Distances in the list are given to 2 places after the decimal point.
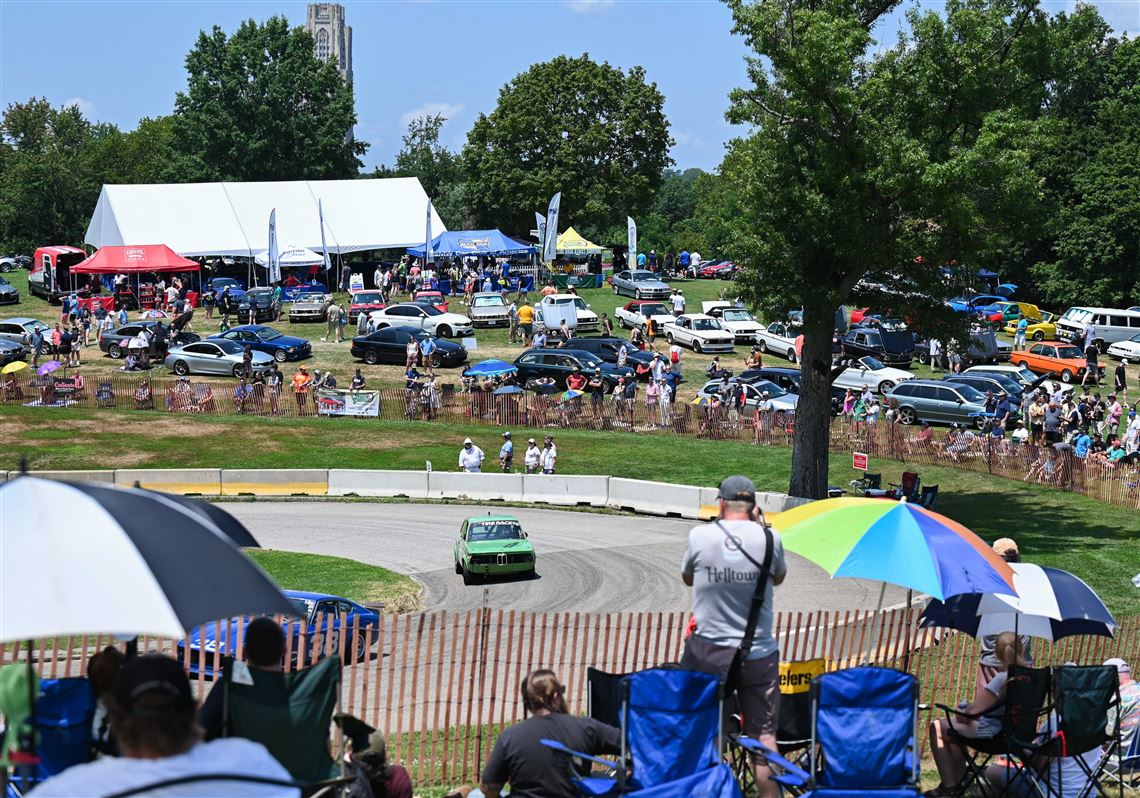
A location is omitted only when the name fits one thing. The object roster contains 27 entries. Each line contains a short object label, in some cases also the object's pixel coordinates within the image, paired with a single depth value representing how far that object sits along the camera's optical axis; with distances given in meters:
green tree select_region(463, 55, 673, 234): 85.69
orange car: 49.25
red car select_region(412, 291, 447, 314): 59.62
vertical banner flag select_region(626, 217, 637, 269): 73.00
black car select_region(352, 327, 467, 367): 49.47
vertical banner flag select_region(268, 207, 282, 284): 62.41
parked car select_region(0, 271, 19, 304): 64.38
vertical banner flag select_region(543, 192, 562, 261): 65.82
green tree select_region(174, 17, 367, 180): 95.00
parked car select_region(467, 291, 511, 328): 57.47
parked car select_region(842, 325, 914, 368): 49.22
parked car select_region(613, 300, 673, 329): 57.62
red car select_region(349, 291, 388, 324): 58.47
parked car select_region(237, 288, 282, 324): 58.50
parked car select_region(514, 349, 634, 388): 44.75
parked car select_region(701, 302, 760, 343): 55.12
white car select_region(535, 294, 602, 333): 55.16
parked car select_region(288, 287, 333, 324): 58.56
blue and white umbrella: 10.38
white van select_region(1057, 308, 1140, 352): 56.50
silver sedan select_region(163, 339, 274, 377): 47.22
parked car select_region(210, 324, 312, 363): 49.62
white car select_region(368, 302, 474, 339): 52.97
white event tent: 66.12
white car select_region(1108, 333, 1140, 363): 53.84
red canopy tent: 61.53
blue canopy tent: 69.12
